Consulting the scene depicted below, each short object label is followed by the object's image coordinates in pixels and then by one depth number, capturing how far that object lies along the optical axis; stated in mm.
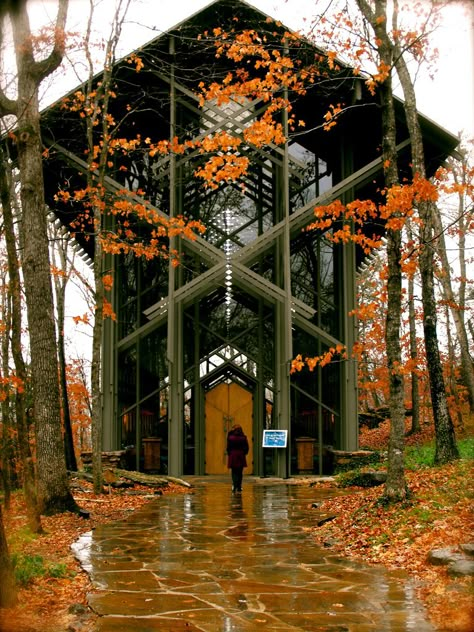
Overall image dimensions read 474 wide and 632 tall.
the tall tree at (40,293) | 11508
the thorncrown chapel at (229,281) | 19578
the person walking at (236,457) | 16250
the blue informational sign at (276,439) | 18609
